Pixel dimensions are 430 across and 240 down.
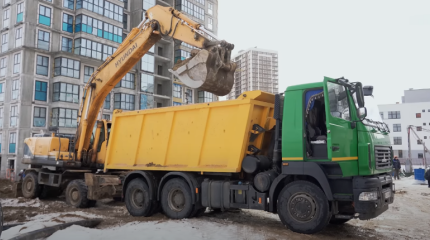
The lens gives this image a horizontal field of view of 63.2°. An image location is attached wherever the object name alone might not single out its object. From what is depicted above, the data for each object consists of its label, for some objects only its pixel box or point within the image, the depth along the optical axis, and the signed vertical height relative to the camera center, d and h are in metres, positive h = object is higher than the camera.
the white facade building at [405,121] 61.08 +5.34
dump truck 6.55 +0.01
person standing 23.33 -1.01
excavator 8.88 +1.76
